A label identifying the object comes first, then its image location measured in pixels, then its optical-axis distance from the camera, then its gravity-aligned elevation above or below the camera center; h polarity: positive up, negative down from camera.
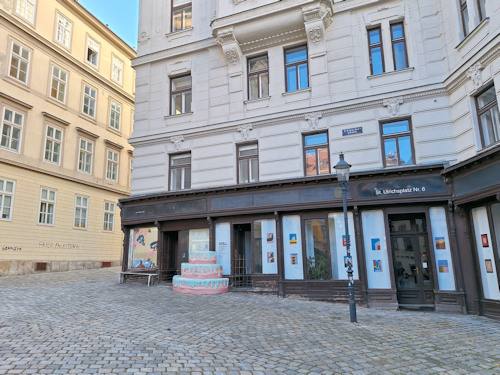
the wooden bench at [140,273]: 15.09 -0.63
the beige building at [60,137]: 19.00 +7.92
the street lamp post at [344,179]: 9.62 +2.13
